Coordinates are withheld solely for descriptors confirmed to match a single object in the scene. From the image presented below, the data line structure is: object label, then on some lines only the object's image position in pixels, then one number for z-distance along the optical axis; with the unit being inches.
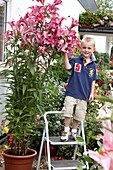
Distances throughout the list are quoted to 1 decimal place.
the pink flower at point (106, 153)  29.3
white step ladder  165.8
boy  174.9
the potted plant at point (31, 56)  151.2
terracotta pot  168.1
